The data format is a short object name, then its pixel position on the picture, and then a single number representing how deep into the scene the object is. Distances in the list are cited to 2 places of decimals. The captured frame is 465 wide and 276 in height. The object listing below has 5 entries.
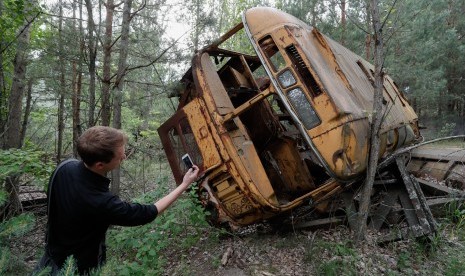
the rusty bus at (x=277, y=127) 3.76
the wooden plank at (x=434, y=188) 5.20
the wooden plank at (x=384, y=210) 4.75
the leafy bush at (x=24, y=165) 2.47
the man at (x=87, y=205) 1.78
